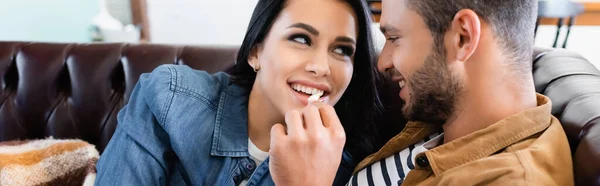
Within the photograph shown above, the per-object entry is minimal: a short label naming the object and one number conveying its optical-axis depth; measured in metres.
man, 0.75
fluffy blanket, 1.17
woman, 0.97
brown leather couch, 1.46
